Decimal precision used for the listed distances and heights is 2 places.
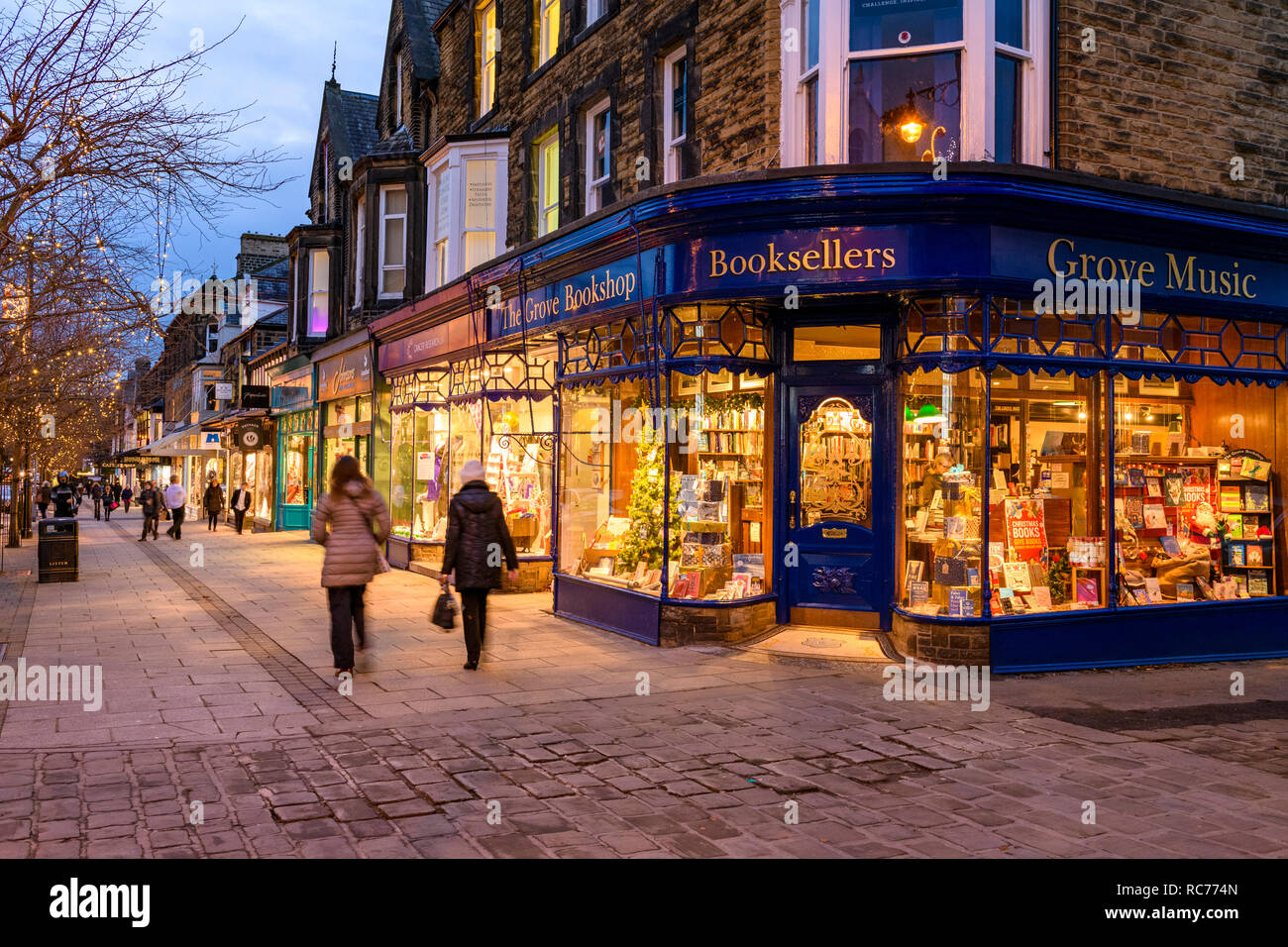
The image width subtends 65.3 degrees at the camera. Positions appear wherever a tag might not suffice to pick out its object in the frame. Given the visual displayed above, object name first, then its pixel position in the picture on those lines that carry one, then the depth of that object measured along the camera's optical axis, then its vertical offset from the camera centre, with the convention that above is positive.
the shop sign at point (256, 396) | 30.94 +2.49
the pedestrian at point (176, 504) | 27.58 -0.76
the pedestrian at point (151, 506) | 28.19 -0.83
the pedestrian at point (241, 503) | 29.58 -0.77
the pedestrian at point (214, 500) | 31.19 -0.73
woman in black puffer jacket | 9.19 -0.68
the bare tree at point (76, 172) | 8.12 +2.55
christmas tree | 11.33 -0.33
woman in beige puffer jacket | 8.75 -0.56
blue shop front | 9.41 +0.69
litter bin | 16.27 -1.20
